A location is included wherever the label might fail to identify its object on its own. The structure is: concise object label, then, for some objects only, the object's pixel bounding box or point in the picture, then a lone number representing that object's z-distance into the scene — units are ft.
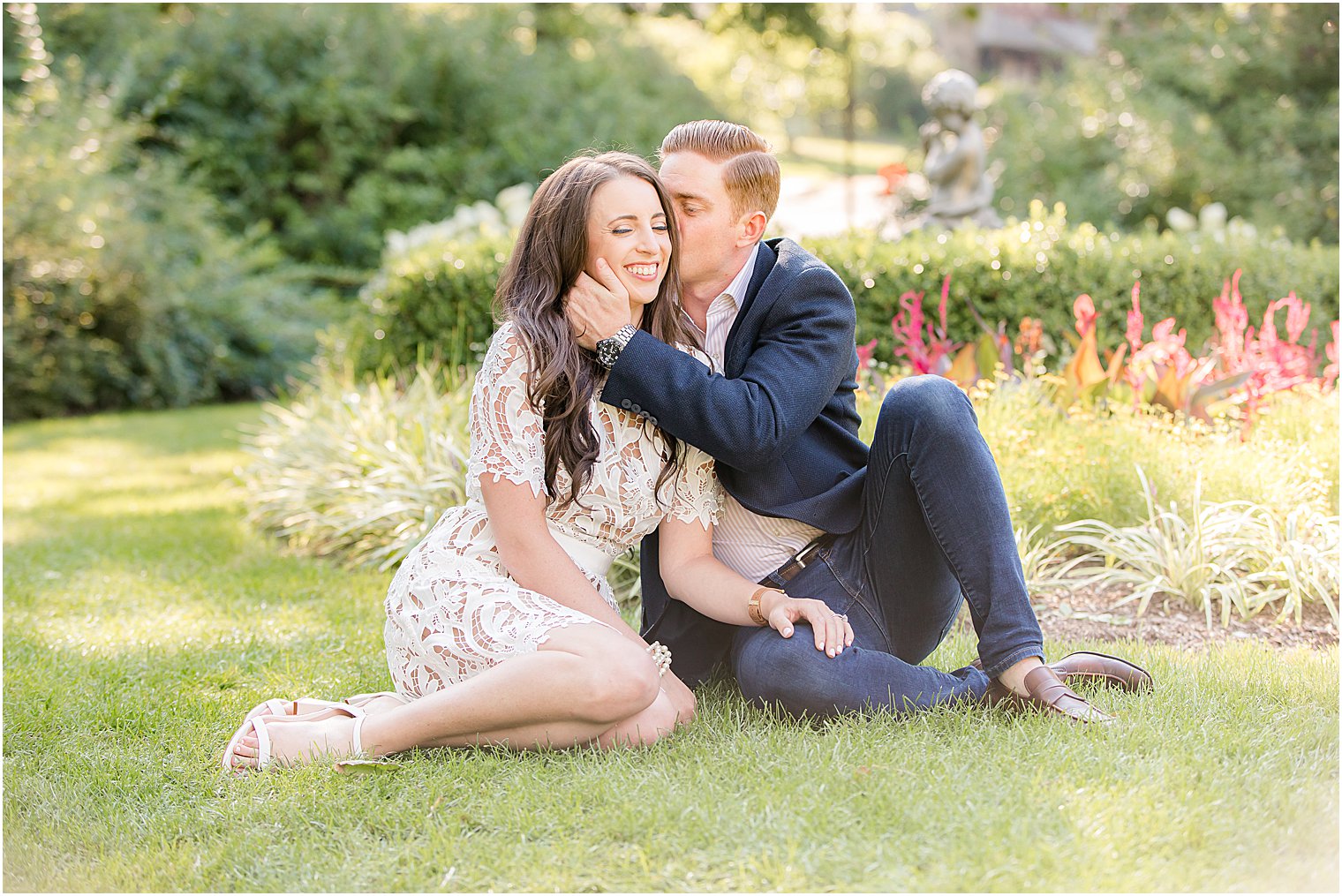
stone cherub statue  25.54
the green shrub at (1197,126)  37.17
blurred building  95.61
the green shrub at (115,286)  29.81
